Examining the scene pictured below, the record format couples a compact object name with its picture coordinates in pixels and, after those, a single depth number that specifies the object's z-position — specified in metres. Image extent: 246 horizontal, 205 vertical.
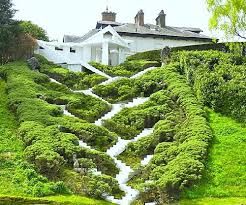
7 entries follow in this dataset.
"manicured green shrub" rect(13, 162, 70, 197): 22.70
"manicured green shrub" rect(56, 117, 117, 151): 29.89
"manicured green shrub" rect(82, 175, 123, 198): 23.59
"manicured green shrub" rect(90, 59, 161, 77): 45.69
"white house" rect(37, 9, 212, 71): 49.96
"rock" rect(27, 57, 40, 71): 44.38
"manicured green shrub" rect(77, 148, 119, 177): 26.77
